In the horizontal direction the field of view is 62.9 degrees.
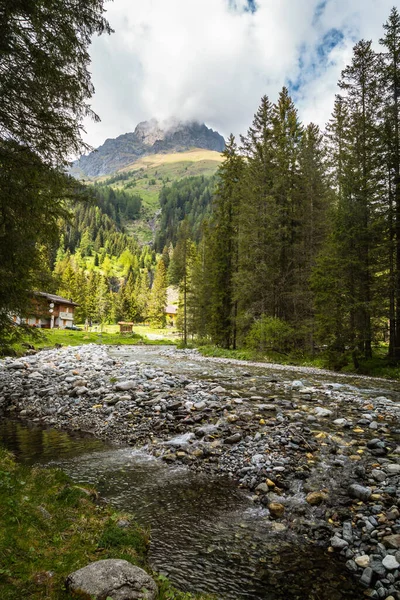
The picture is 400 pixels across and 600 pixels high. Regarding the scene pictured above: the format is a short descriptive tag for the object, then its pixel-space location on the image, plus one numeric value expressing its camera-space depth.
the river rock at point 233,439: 6.97
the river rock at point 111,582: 2.56
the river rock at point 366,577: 3.47
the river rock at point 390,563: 3.51
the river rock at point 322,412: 8.35
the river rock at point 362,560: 3.66
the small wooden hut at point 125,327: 66.62
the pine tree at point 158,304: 82.38
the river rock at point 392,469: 5.25
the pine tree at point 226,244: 28.30
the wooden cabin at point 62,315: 56.54
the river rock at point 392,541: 3.78
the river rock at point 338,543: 3.96
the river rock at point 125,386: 11.50
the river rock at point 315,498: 4.79
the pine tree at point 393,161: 14.91
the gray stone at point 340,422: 7.58
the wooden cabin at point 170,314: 99.72
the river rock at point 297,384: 11.84
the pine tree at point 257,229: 22.69
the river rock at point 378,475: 5.13
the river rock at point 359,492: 4.73
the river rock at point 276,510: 4.66
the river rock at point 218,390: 10.82
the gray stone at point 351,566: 3.65
